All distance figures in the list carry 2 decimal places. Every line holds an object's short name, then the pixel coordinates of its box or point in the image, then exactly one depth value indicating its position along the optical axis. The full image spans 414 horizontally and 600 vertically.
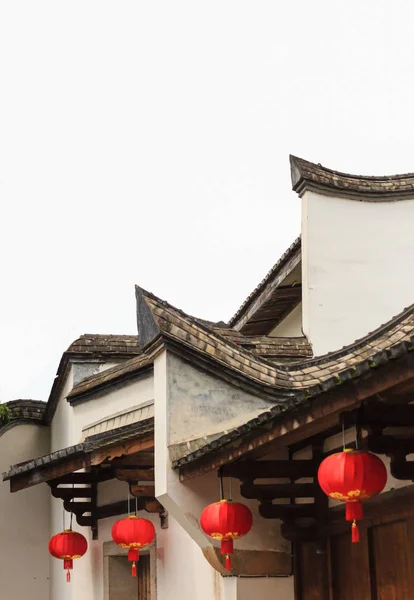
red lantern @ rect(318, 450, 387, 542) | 6.59
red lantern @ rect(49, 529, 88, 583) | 12.07
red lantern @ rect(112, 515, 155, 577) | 10.77
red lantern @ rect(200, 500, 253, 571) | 8.39
